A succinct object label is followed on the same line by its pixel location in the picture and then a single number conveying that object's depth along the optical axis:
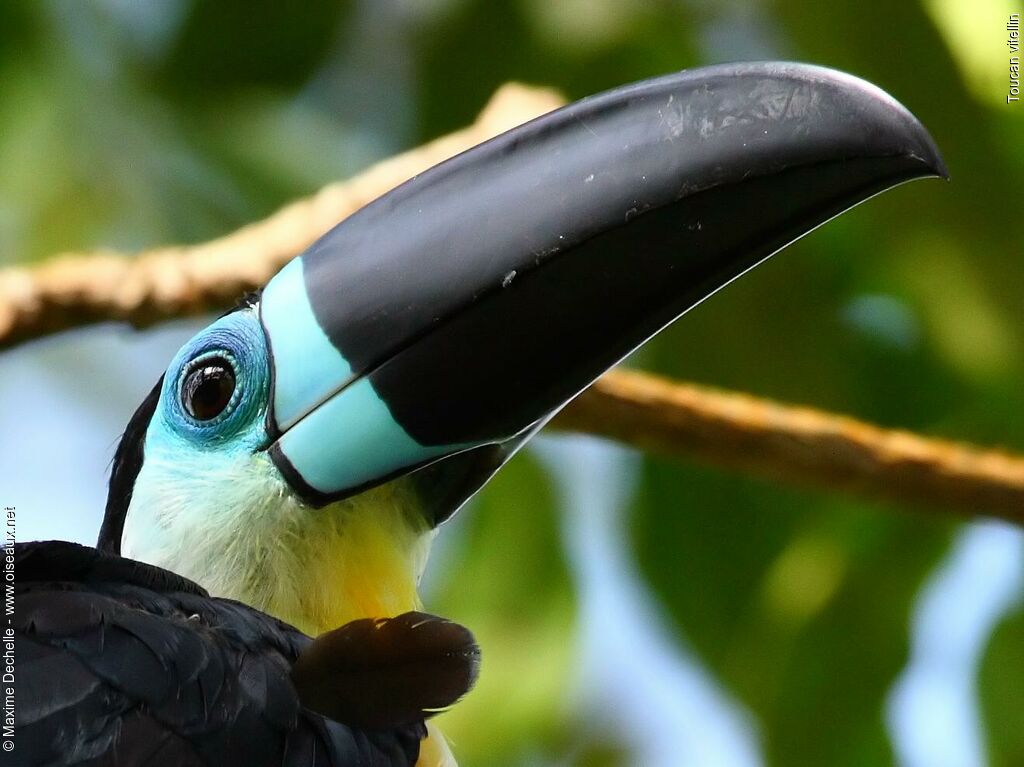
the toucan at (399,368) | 2.07
